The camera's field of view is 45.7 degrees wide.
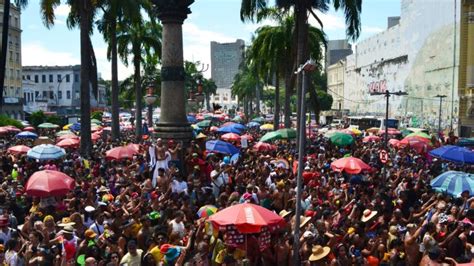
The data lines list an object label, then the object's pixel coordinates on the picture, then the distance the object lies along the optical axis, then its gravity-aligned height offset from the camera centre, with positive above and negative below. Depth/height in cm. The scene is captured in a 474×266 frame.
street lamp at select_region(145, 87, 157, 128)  2270 -2
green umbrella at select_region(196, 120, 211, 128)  3993 -195
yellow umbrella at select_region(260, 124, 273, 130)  4036 -212
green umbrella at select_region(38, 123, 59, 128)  4126 -221
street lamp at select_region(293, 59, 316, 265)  899 -149
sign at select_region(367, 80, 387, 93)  7648 +175
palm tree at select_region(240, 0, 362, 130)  2528 +403
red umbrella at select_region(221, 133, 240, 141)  2636 -187
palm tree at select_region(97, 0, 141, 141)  3262 +451
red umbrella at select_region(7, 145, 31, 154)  2097 -201
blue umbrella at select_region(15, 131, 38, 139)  3148 -224
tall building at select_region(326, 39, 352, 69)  12677 +999
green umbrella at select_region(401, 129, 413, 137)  3676 -225
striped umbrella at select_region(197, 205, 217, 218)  1088 -226
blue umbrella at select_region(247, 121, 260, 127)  4958 -239
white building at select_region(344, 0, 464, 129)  5419 +397
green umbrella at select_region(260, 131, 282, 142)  2513 -173
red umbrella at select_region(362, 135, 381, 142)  3064 -222
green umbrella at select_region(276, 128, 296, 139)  2552 -163
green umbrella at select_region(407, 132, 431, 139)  2575 -167
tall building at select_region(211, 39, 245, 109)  19220 -270
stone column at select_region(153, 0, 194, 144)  1816 +65
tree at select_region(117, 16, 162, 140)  4050 +368
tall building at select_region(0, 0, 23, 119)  7344 +349
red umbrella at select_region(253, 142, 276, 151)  2420 -213
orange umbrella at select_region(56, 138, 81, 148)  2389 -202
